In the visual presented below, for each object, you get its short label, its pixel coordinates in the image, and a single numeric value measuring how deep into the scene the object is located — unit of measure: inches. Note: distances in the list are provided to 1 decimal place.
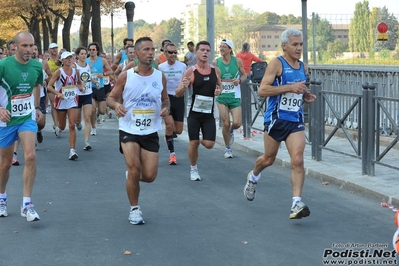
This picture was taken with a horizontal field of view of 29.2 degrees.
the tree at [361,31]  1100.1
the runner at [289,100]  299.1
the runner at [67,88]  514.9
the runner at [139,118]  301.1
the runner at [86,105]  538.3
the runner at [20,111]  311.1
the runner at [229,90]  490.3
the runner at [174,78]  482.3
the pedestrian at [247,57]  821.9
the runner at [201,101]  410.0
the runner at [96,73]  652.1
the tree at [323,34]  1000.5
